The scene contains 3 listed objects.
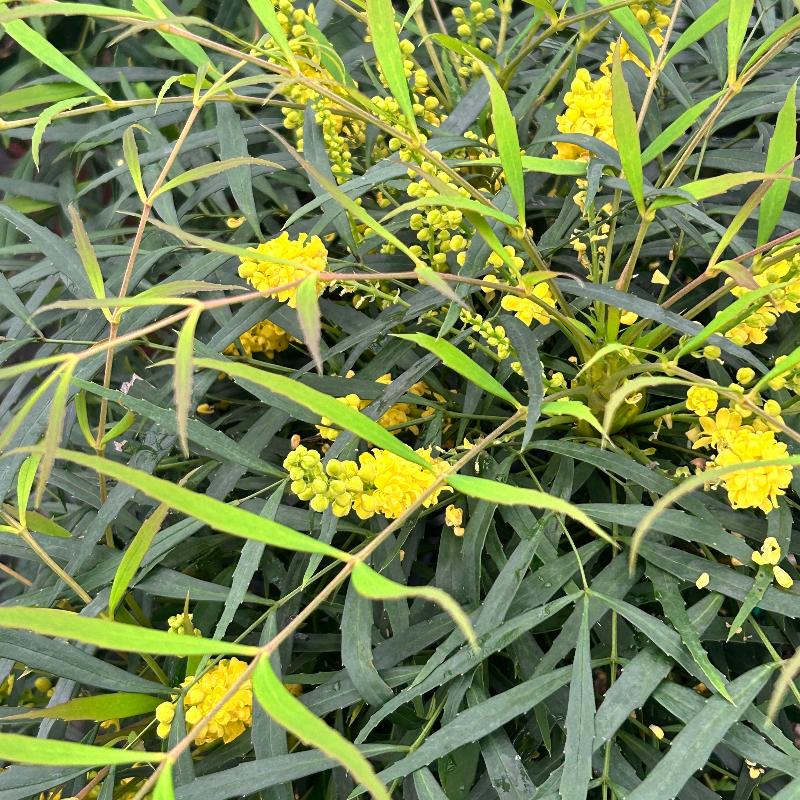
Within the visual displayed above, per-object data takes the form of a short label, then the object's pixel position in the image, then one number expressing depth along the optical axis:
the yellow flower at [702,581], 0.41
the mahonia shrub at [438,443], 0.38
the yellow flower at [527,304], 0.45
